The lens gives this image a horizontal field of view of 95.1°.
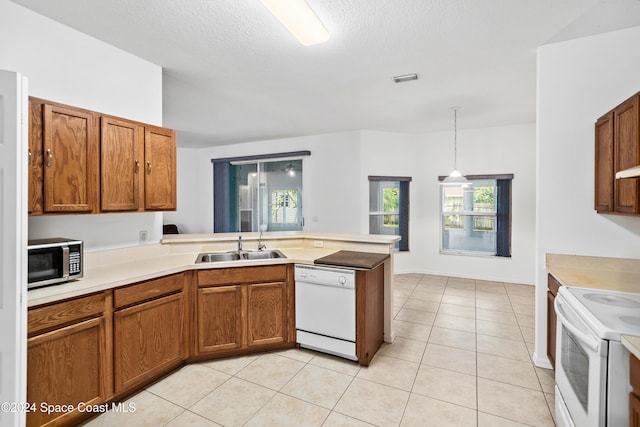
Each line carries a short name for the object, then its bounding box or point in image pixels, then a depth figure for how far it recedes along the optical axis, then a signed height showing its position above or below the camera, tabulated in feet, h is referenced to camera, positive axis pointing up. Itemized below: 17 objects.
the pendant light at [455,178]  13.92 +1.55
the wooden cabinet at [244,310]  8.23 -2.90
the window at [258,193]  20.13 +1.27
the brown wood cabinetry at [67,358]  5.22 -2.85
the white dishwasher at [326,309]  8.20 -2.88
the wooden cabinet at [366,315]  8.05 -2.96
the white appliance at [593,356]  4.01 -2.22
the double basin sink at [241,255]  9.77 -1.51
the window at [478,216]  16.83 -0.35
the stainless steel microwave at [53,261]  5.67 -1.03
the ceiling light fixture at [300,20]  5.77 +4.12
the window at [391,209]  18.38 +0.09
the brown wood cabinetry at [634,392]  3.68 -2.36
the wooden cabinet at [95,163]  6.06 +1.16
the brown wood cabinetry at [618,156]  5.84 +1.19
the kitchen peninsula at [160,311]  5.54 -2.43
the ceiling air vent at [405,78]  10.03 +4.63
